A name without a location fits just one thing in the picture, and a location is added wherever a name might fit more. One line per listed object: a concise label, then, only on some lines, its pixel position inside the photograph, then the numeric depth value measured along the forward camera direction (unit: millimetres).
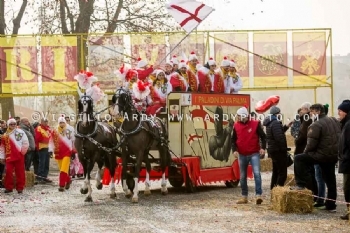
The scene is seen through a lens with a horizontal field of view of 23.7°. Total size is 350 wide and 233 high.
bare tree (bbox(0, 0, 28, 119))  34094
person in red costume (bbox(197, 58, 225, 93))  19719
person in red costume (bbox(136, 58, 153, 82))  17933
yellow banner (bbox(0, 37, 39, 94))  24562
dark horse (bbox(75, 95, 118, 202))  16500
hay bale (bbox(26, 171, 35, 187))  22062
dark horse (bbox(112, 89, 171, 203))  16547
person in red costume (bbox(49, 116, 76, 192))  20281
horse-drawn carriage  16844
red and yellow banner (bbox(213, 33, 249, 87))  24938
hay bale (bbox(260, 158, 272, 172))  27453
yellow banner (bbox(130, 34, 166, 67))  24875
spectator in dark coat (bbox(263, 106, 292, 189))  15789
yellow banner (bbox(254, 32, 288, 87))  24938
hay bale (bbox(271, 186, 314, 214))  13914
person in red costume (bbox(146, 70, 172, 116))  18453
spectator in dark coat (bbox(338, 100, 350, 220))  12789
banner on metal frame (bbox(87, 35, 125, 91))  24859
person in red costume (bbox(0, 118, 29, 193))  20172
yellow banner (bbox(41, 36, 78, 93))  24500
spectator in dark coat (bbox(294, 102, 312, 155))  15312
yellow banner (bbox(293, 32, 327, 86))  25094
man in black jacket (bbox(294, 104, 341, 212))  14000
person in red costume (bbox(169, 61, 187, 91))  18922
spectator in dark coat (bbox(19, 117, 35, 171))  22484
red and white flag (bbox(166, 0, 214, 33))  20578
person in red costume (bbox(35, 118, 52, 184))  23422
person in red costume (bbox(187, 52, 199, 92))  19438
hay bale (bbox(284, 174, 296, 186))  16388
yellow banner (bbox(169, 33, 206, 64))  24984
